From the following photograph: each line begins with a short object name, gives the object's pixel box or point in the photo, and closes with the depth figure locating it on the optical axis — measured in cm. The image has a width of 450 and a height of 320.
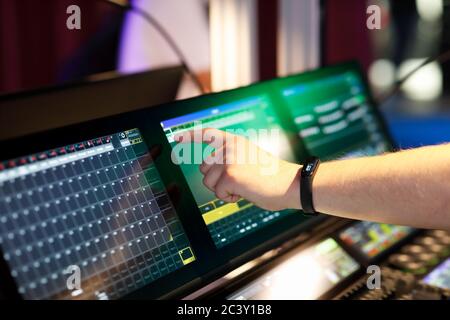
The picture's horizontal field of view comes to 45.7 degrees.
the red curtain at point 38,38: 244
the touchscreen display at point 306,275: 105
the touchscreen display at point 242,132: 107
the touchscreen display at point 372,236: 127
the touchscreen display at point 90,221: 81
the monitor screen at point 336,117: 136
